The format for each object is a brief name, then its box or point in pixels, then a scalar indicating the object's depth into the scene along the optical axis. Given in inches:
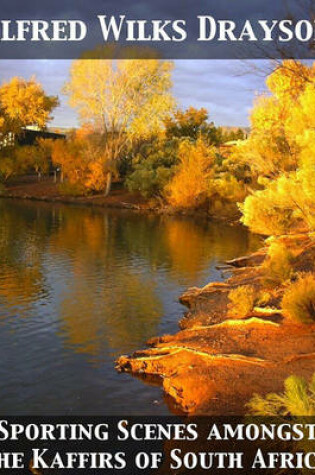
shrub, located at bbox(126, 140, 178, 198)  1926.7
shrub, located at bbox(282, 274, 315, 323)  461.7
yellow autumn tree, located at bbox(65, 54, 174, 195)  1877.5
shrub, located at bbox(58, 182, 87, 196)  2148.1
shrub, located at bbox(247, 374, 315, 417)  203.5
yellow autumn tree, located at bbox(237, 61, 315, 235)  453.7
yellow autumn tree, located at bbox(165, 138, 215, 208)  1804.9
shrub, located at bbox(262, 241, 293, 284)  602.9
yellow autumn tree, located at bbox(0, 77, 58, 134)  2444.6
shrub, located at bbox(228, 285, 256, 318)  530.3
